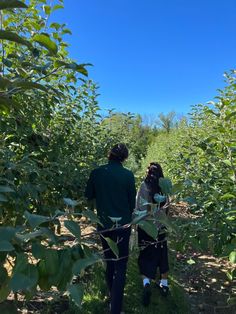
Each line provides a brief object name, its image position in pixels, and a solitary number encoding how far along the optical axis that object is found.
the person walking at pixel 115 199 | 2.31
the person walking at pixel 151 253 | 2.75
